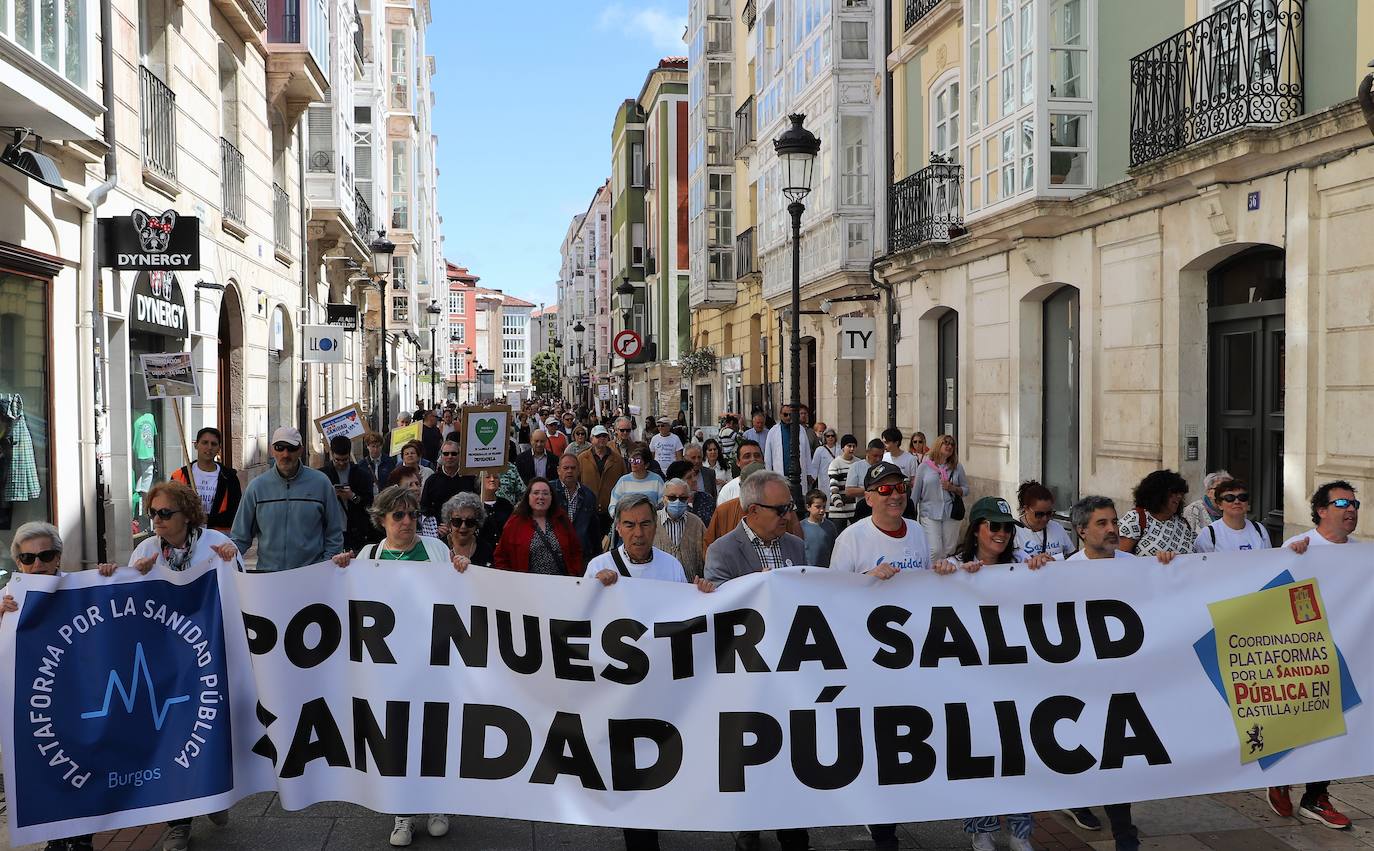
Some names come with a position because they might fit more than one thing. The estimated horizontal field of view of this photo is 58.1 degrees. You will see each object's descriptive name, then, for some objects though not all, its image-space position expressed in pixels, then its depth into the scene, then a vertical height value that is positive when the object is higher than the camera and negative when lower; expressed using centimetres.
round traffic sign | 2088 +79
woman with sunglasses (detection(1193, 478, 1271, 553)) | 640 -73
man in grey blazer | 573 -69
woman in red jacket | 776 -94
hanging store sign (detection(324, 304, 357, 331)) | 2627 +169
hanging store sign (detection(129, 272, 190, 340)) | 1325 +97
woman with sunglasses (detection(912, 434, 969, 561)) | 1176 -99
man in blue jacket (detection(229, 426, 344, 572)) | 789 -79
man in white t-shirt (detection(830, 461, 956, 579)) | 574 -69
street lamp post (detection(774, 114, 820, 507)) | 1448 +260
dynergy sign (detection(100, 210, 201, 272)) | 1220 +148
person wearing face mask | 785 -91
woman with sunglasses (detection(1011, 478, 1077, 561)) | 608 -71
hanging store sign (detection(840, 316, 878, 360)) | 1938 +82
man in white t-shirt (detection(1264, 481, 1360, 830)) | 569 -70
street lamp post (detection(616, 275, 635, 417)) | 2852 +223
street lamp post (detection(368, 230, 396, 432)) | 2530 +279
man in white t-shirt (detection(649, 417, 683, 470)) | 1667 -78
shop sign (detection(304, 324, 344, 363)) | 2017 +80
